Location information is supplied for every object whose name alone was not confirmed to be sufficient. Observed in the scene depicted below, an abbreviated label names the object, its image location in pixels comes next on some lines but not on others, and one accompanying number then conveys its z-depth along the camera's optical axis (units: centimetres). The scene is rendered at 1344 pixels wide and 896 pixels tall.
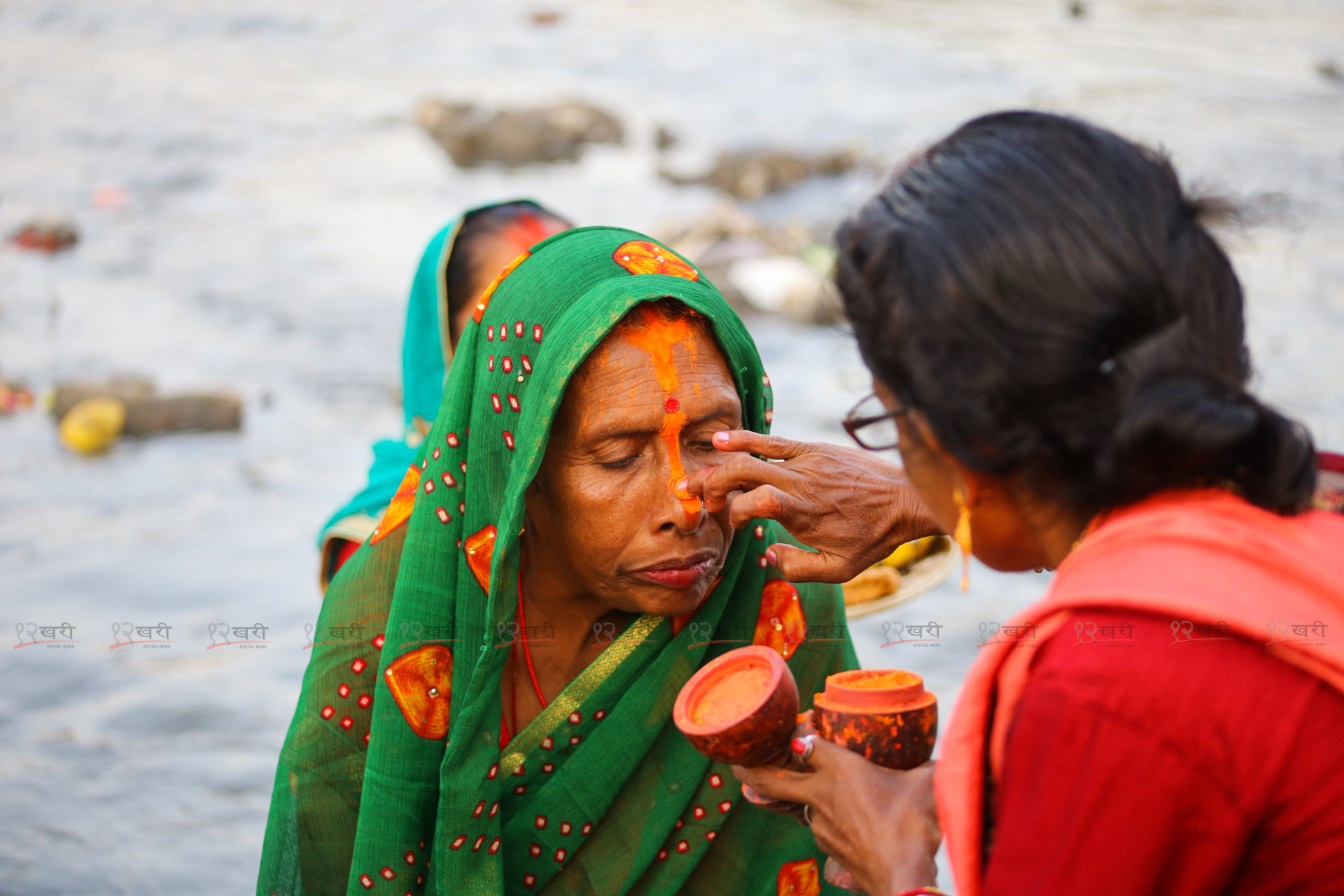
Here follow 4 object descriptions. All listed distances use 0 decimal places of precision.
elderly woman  229
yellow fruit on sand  718
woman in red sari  127
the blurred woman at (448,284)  406
